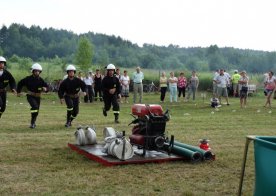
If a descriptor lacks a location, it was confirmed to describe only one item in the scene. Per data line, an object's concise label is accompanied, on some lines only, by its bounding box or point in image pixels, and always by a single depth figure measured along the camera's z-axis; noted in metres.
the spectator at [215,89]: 23.77
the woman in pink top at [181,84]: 27.00
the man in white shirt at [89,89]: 24.84
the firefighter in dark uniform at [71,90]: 13.68
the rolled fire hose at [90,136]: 10.09
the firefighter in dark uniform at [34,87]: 13.48
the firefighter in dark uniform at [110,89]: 14.46
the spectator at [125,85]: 24.70
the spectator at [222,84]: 22.64
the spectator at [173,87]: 25.05
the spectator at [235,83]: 27.52
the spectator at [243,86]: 21.62
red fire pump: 9.06
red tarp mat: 8.43
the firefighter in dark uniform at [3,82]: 12.86
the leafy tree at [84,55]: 49.40
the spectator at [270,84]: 21.75
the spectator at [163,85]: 25.31
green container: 4.86
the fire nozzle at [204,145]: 9.23
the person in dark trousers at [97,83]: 24.75
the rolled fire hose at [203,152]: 8.81
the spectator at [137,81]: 24.23
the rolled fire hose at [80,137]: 9.99
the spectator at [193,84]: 26.23
